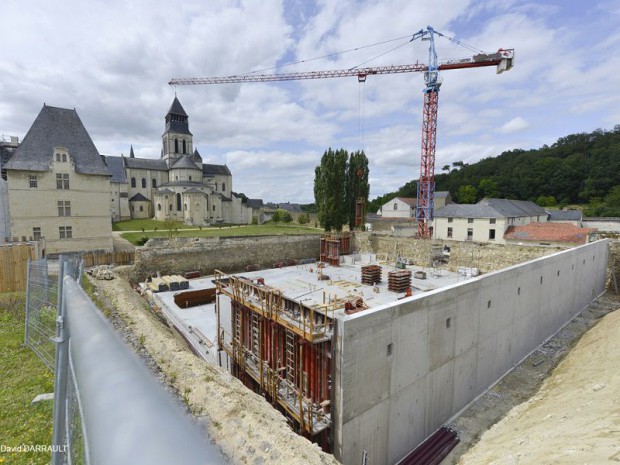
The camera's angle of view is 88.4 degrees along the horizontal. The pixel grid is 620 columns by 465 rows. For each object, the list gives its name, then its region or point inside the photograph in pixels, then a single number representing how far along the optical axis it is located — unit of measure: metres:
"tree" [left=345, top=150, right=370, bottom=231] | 35.84
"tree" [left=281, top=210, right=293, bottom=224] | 61.81
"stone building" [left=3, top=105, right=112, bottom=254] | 22.36
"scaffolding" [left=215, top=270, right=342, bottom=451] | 7.64
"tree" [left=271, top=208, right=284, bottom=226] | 58.97
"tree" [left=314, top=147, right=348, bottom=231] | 34.03
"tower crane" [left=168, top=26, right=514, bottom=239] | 34.75
